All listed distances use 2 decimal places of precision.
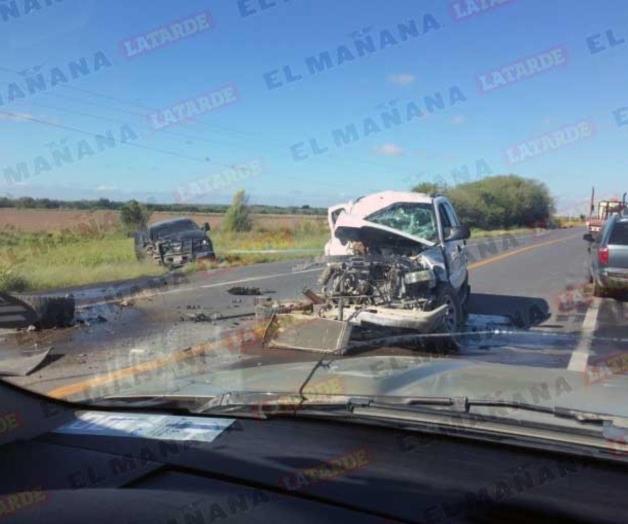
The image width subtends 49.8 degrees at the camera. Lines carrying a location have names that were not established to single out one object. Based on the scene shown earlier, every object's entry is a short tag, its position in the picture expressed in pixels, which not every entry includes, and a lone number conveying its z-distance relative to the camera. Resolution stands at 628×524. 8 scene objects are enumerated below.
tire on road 9.66
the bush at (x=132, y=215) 27.31
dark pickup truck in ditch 21.36
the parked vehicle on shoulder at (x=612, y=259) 13.41
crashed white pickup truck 7.87
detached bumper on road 8.15
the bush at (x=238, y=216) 36.34
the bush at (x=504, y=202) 71.94
